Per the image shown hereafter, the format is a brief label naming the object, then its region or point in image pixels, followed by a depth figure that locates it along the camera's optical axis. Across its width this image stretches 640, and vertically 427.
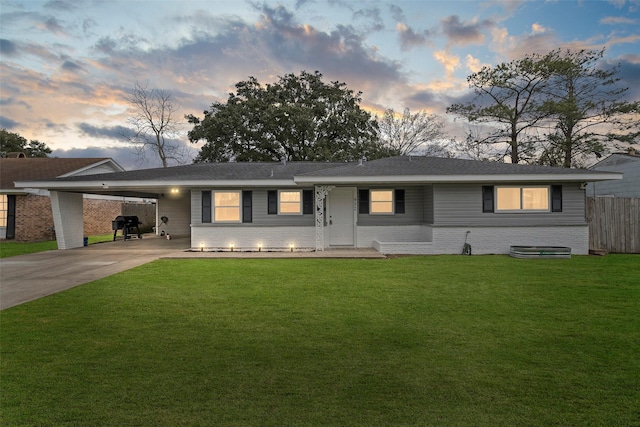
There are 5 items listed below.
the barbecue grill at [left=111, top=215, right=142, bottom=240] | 18.66
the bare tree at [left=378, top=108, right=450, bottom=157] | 33.03
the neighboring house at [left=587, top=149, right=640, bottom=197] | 21.75
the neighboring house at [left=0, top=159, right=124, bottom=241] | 19.11
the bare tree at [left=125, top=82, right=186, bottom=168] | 29.67
